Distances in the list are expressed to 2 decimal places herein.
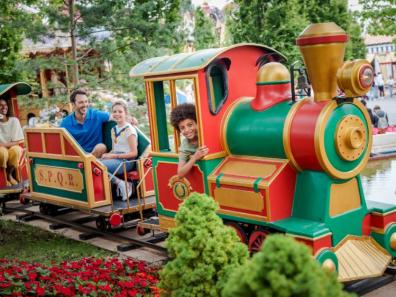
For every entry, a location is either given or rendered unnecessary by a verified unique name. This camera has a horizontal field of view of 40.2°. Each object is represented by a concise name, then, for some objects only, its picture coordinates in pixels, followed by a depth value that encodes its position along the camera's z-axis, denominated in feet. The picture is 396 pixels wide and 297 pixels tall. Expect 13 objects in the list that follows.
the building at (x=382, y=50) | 166.40
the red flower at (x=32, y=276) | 15.91
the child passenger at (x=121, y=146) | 24.63
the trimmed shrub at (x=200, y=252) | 10.61
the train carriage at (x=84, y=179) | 24.30
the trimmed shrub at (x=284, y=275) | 7.34
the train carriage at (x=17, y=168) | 32.50
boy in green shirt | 18.62
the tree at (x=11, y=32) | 38.17
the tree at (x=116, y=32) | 38.91
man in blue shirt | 26.84
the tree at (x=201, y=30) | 45.63
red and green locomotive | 16.05
